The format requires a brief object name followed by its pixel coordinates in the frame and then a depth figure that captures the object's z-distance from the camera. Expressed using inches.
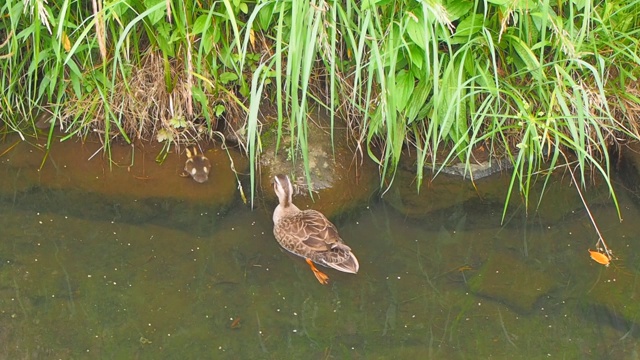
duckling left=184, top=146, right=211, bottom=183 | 420.5
